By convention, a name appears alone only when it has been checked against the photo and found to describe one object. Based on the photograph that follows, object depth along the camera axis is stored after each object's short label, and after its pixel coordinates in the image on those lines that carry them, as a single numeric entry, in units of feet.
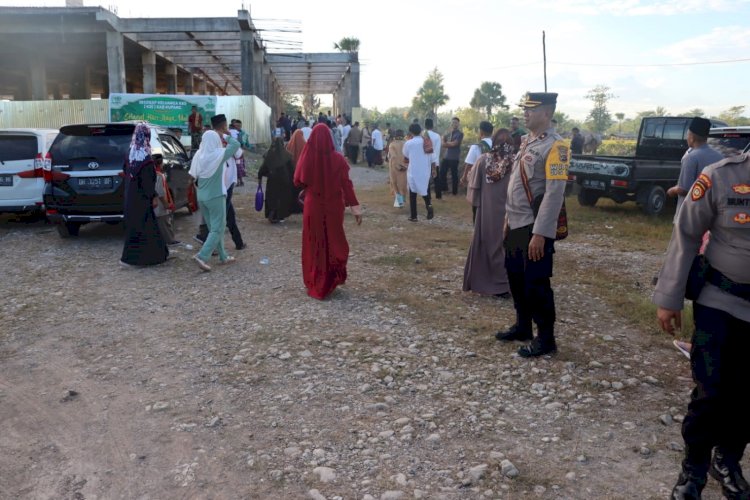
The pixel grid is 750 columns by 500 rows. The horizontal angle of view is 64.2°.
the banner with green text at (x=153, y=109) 61.82
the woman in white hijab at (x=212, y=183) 22.35
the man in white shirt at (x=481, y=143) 26.91
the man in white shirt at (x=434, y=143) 36.68
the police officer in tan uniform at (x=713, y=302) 8.09
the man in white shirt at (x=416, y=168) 34.17
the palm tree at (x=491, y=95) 240.73
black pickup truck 36.73
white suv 29.07
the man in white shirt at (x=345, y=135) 78.04
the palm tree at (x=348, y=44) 135.64
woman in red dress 19.51
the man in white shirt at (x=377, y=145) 72.79
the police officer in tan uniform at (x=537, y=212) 13.26
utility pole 115.55
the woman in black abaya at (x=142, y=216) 23.31
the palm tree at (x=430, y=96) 198.18
